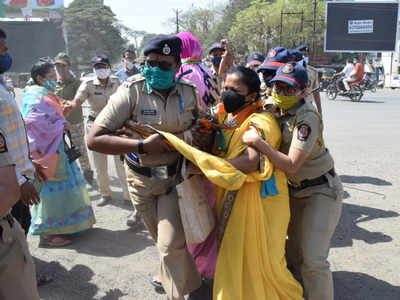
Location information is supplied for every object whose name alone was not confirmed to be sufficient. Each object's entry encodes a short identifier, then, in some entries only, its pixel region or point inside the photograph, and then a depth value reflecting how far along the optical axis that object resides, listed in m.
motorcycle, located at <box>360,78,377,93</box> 18.11
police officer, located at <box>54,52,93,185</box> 6.24
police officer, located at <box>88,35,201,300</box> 2.56
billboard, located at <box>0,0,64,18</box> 49.12
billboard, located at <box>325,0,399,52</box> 36.28
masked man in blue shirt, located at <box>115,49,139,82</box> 7.65
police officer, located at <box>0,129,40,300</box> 1.91
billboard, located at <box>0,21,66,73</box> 51.06
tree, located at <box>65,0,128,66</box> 55.66
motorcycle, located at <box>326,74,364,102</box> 16.97
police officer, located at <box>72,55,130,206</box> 5.41
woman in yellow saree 2.43
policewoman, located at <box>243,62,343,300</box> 2.51
